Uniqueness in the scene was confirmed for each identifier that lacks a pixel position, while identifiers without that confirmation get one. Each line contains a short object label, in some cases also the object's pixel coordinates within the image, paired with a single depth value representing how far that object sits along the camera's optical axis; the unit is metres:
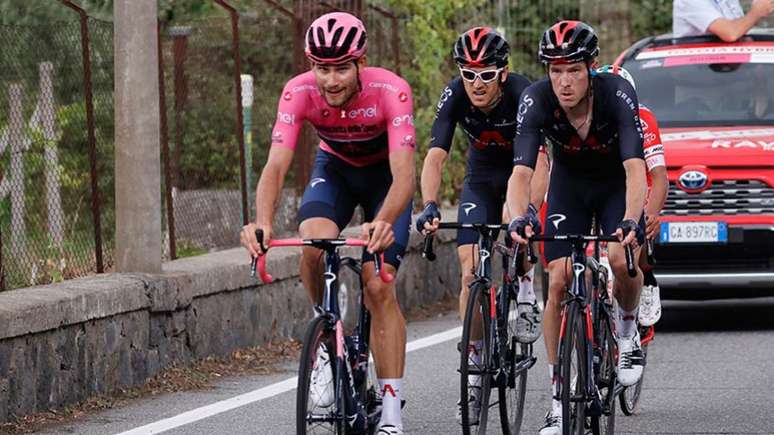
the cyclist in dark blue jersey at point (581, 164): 12.91
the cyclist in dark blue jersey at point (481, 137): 14.58
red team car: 20.15
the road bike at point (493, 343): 13.42
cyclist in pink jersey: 12.18
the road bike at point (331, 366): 11.02
